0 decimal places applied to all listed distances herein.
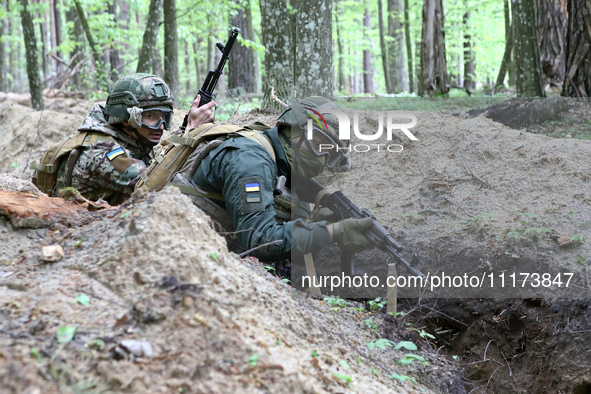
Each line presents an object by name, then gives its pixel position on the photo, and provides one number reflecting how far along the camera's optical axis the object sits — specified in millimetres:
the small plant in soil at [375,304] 3609
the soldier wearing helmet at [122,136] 4309
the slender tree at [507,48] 12336
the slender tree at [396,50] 16562
